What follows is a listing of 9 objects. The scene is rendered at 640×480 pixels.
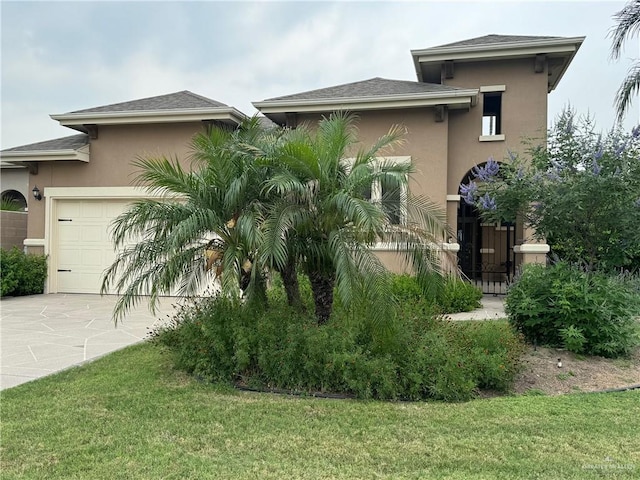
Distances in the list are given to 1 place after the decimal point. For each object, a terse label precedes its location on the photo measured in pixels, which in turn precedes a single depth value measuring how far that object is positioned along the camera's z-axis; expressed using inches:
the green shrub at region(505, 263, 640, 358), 250.7
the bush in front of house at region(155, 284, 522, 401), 194.2
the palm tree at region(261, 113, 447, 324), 195.2
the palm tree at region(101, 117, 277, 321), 219.1
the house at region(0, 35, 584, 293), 446.3
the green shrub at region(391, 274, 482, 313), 366.3
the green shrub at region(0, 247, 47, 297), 468.4
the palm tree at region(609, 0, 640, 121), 426.0
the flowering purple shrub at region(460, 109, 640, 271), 253.4
